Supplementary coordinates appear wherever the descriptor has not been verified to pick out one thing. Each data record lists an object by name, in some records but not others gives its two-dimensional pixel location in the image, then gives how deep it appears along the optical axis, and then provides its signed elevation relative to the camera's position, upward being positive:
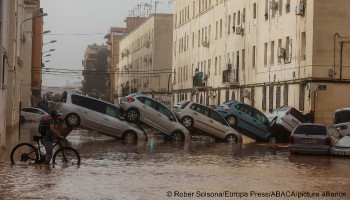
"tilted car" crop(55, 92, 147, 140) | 35.53 -0.77
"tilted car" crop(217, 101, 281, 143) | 40.19 -1.14
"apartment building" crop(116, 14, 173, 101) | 98.88 +5.60
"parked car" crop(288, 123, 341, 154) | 29.31 -1.52
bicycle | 20.44 -1.51
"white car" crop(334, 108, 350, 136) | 37.45 -0.97
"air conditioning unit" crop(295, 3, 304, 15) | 44.72 +5.10
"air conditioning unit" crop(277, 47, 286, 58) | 47.71 +2.83
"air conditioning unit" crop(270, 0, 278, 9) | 50.06 +6.01
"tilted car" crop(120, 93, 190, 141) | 36.88 -0.82
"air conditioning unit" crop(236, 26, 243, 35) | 58.56 +5.08
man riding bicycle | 20.17 -0.99
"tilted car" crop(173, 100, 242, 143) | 38.44 -1.11
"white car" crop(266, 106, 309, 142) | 39.41 -1.07
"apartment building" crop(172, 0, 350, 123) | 44.03 +3.01
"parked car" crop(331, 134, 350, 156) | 29.19 -1.80
